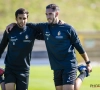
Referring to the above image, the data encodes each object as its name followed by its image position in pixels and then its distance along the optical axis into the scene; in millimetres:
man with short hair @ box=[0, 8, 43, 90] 16375
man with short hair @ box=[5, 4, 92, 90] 15734
